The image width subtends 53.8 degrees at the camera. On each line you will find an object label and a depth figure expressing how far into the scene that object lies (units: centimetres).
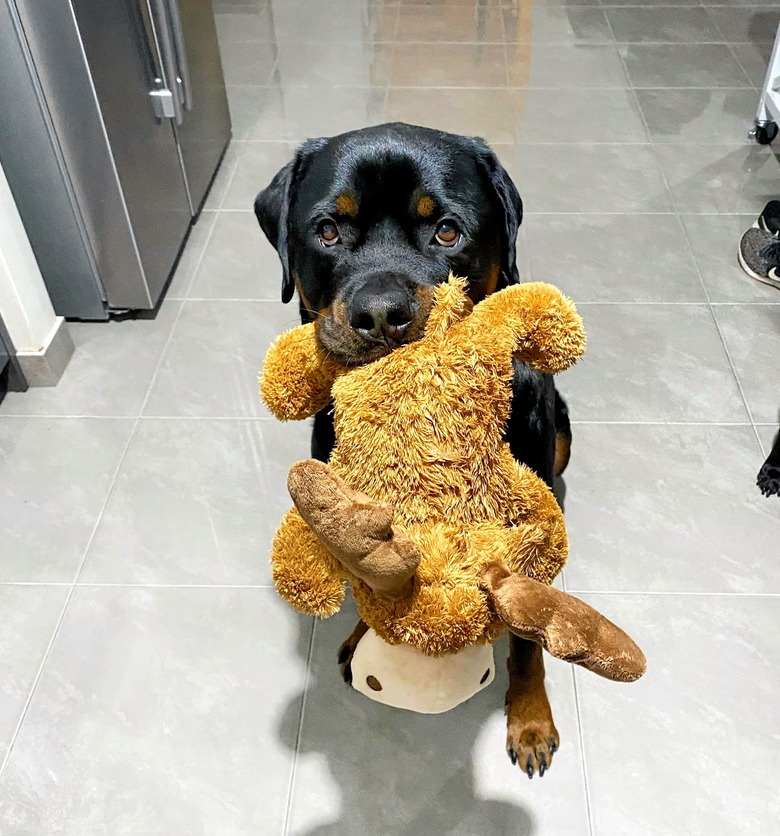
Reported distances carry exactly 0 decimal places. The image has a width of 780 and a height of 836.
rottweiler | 102
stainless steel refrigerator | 192
